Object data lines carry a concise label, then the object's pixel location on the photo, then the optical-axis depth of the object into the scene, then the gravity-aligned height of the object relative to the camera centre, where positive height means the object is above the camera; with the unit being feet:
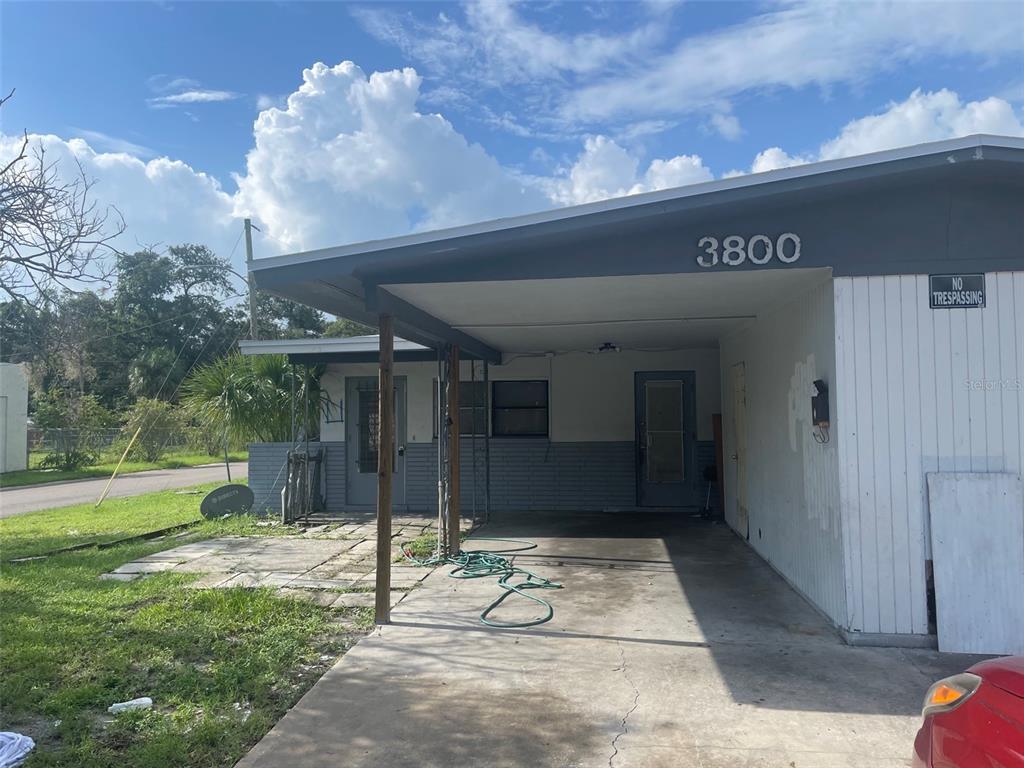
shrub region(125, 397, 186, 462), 85.25 -1.03
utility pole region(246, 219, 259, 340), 73.56 +13.33
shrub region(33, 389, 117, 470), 72.74 -0.85
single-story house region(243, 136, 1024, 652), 15.42 +2.63
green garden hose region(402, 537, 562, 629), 18.80 -5.19
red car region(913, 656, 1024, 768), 6.48 -3.06
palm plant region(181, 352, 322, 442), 37.73 +0.96
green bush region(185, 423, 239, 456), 92.46 -3.37
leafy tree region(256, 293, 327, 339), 140.97 +20.42
